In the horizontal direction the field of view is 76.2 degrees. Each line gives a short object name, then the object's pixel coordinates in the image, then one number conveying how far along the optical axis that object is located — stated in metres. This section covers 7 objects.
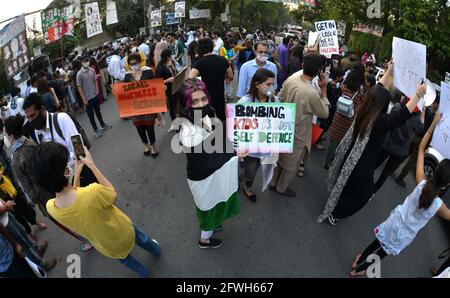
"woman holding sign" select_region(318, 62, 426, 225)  2.86
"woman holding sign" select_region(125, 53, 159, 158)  4.80
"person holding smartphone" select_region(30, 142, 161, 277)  1.98
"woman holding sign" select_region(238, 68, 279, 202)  3.48
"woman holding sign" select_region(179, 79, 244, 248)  2.81
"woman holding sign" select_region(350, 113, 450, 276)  2.37
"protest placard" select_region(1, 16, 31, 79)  5.45
